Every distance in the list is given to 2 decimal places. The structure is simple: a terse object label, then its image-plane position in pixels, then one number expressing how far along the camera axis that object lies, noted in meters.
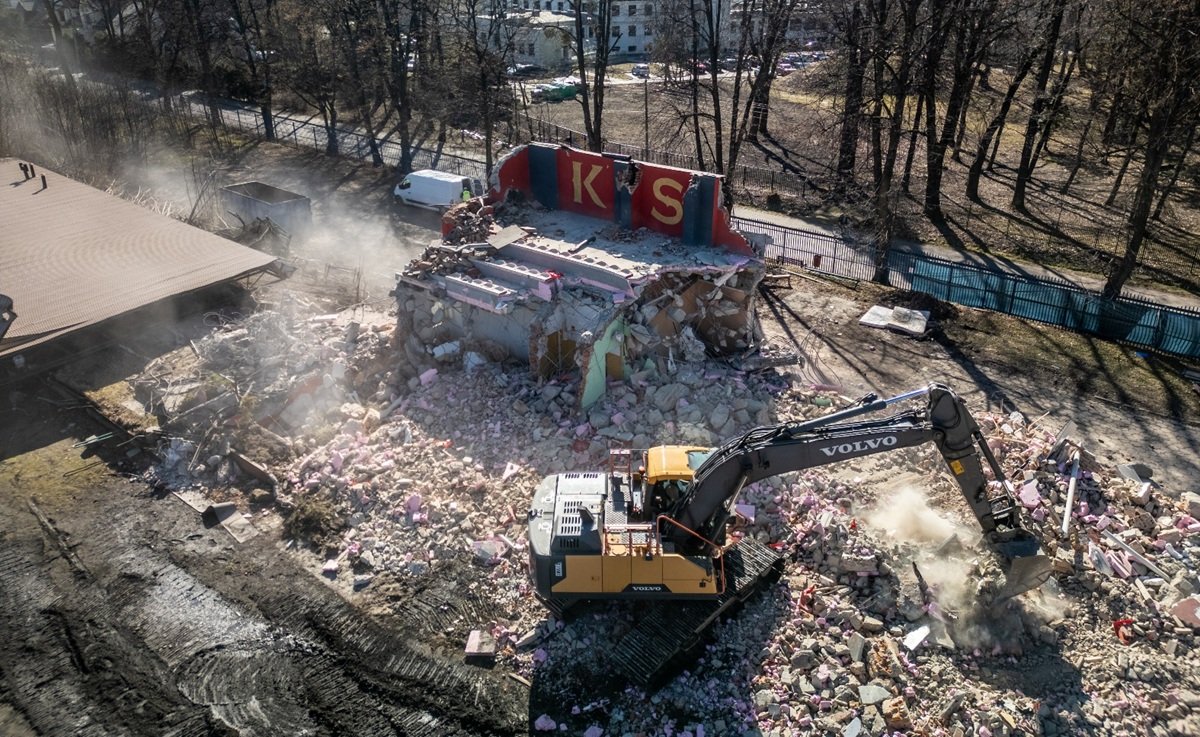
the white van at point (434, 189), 27.45
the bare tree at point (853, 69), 22.23
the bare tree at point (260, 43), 39.12
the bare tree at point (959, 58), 22.67
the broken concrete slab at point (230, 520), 13.15
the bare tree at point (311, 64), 36.69
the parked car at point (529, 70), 53.97
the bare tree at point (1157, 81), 17.45
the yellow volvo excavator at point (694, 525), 9.86
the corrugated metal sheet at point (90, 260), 17.92
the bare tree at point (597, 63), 28.69
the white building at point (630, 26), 63.33
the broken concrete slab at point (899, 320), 18.91
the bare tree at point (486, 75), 29.98
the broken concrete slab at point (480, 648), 10.63
